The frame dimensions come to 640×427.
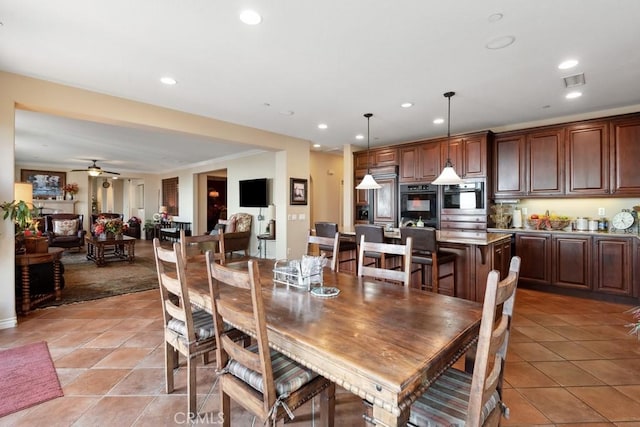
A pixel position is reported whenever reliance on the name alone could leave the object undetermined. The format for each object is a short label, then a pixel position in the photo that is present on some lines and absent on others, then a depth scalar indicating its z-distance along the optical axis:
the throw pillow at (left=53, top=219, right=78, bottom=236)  7.41
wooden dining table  0.94
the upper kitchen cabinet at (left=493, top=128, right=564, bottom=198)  4.47
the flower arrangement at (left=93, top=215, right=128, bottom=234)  6.30
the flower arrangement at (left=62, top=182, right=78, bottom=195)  9.56
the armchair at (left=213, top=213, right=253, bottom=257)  6.91
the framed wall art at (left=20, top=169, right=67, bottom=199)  9.16
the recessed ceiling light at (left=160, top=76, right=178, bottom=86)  3.27
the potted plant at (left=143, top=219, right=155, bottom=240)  11.09
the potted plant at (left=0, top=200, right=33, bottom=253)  3.01
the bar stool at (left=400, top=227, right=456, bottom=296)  3.07
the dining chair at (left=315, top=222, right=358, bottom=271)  3.72
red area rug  1.95
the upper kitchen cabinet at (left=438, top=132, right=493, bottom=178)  4.92
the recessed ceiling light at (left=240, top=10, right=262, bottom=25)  2.17
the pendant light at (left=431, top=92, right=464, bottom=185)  3.68
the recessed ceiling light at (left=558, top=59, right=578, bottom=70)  2.86
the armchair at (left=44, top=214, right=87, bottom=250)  7.12
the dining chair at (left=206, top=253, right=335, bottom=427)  1.19
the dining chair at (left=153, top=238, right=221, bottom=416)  1.69
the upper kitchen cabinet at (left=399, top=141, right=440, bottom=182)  5.46
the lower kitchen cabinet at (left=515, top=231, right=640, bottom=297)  3.81
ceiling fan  8.35
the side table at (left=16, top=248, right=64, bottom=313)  3.43
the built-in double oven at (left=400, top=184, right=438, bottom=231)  5.50
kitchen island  3.27
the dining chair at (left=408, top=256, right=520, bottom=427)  0.96
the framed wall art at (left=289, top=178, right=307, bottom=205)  6.02
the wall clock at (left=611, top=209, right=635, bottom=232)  4.09
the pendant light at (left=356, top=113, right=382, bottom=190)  4.39
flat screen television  7.18
